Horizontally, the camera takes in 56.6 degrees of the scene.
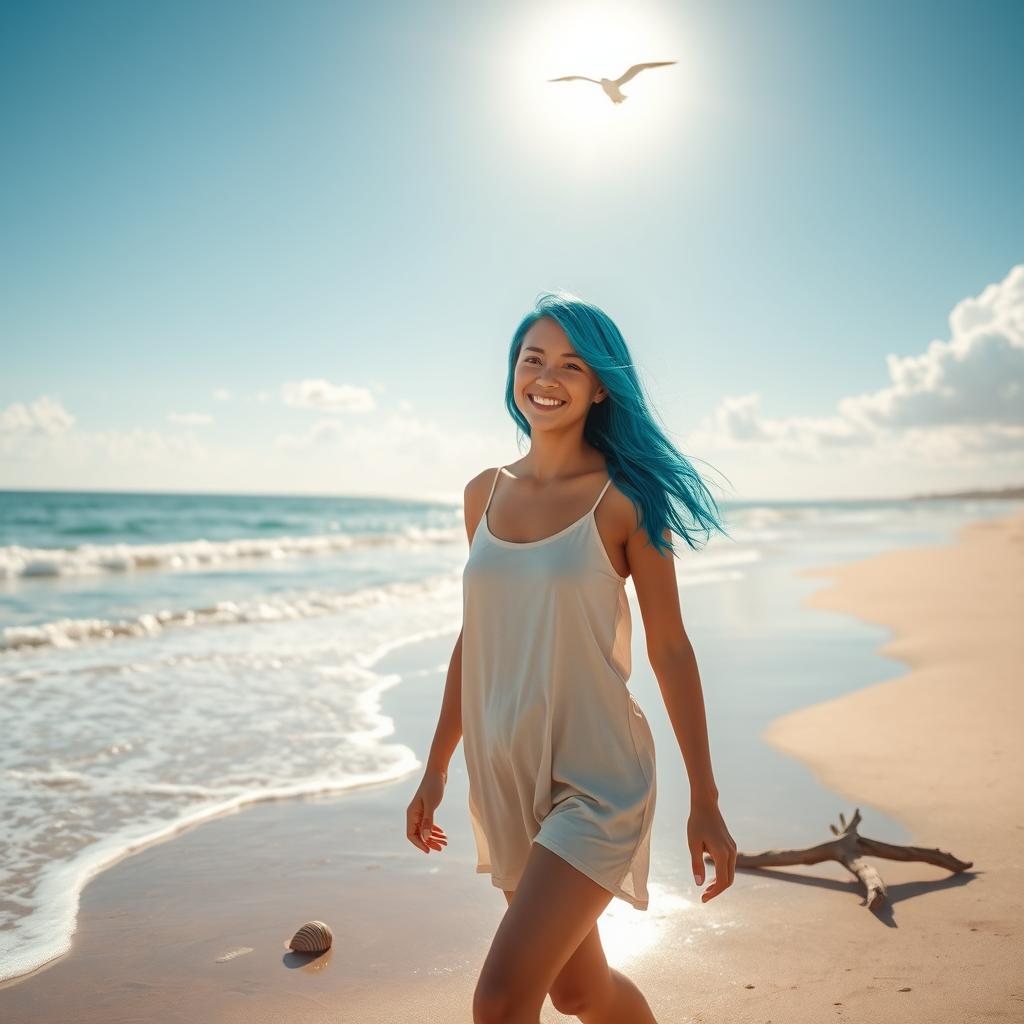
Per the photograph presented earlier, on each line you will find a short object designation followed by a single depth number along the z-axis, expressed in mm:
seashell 3684
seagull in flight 6543
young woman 2266
